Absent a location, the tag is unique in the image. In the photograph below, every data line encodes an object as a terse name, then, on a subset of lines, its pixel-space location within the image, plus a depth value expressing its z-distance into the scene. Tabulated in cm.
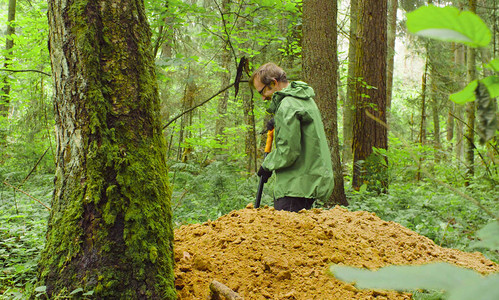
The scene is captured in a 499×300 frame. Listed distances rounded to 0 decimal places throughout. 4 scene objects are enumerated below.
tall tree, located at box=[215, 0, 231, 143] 1215
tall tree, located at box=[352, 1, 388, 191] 715
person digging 406
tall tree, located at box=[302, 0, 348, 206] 598
